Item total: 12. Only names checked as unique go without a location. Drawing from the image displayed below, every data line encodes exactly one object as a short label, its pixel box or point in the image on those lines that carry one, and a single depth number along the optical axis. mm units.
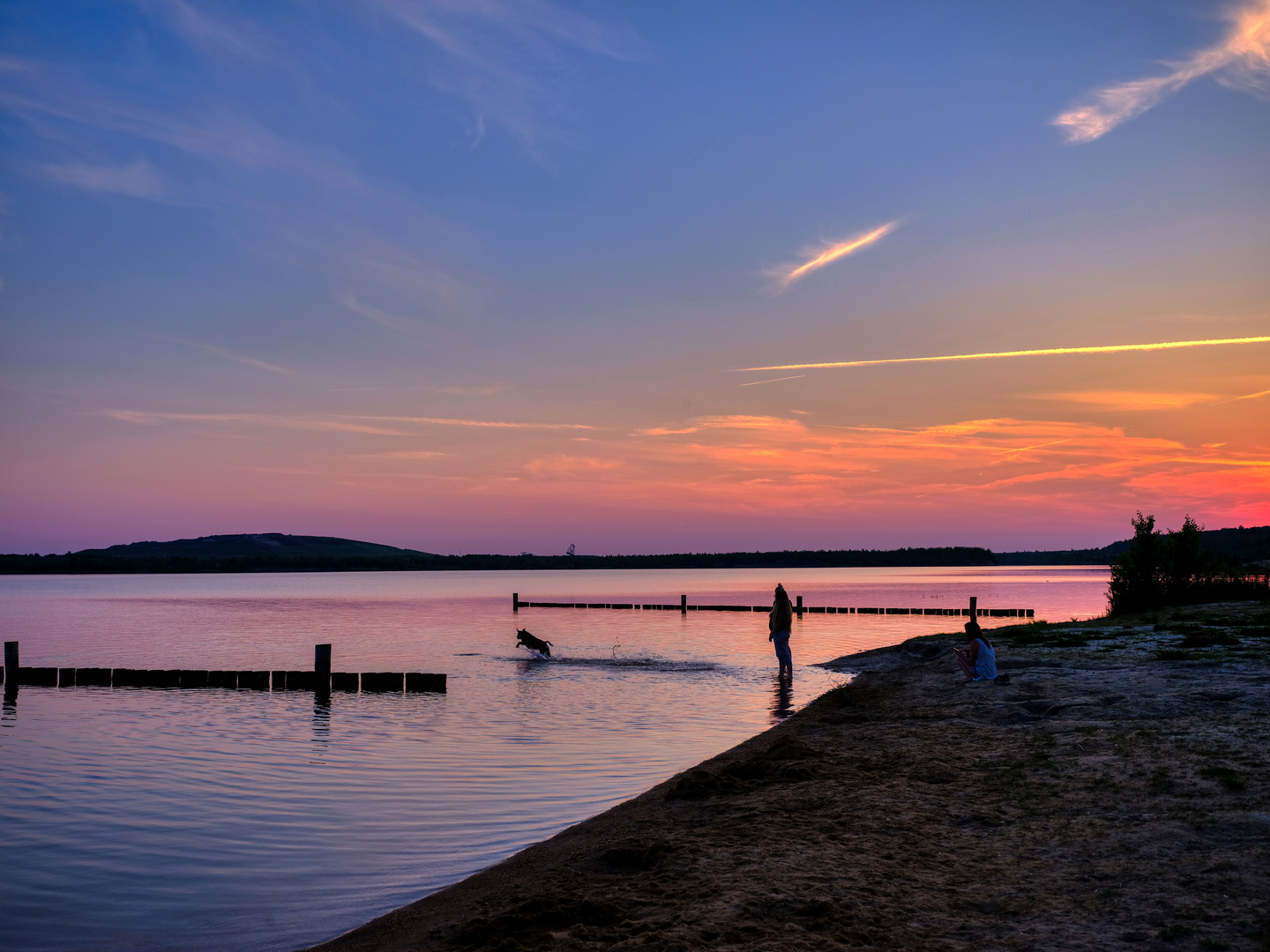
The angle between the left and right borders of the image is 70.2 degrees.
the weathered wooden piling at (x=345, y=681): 26109
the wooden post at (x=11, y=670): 26344
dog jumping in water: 33719
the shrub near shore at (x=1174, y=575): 33938
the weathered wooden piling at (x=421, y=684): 25438
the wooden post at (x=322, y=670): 25250
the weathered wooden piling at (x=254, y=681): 26484
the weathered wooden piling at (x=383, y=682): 25594
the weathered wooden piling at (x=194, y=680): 26969
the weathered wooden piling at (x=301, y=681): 26391
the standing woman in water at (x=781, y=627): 25141
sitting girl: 18828
